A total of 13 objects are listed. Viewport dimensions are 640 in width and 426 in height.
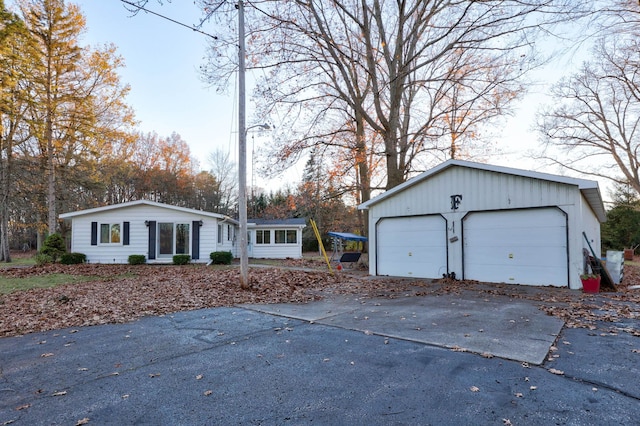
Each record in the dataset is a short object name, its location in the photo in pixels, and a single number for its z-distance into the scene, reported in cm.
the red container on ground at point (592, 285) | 816
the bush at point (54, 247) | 1563
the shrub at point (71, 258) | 1538
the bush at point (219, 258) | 1638
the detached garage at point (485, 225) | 884
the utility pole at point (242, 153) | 879
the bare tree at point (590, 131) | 2117
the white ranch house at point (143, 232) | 1659
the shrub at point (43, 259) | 1533
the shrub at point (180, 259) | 1625
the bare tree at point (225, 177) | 3622
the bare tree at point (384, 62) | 1250
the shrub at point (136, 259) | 1609
